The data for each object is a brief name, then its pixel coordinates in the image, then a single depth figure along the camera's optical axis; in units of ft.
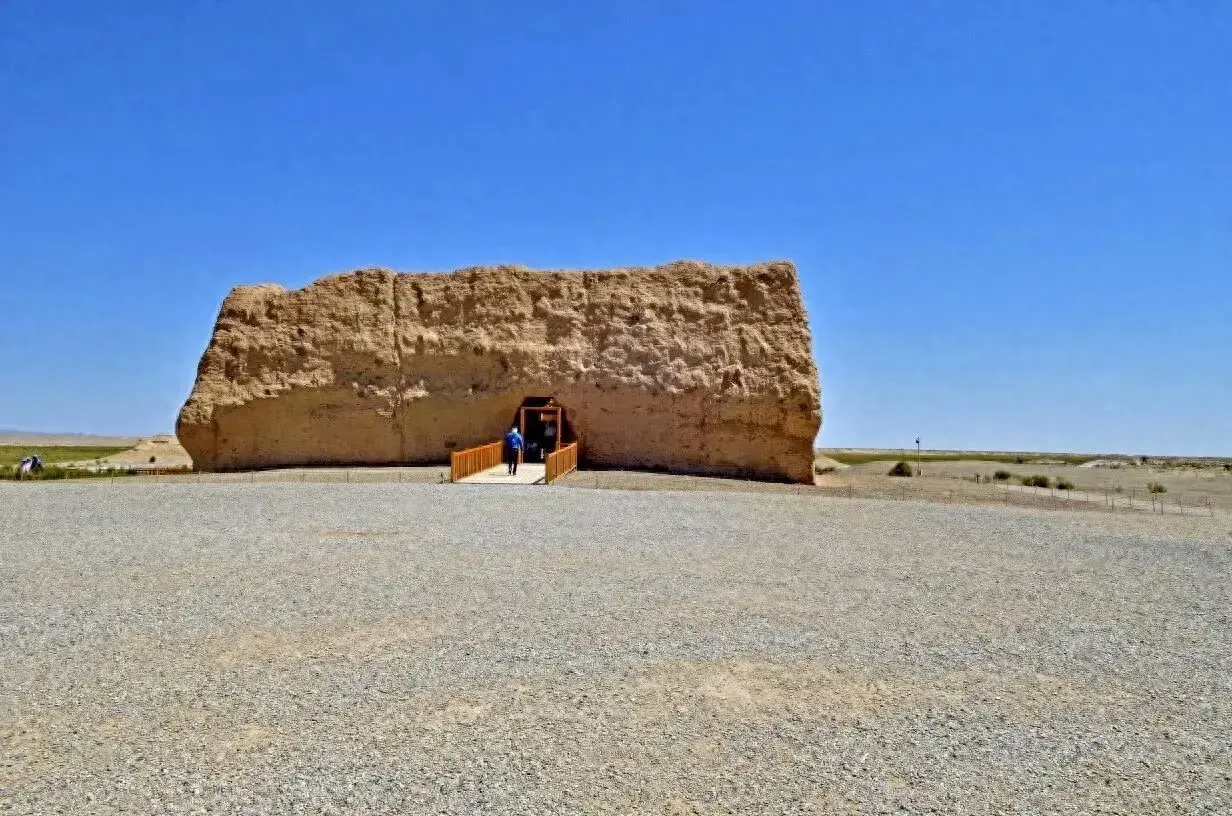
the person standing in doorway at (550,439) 81.97
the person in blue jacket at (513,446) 69.77
